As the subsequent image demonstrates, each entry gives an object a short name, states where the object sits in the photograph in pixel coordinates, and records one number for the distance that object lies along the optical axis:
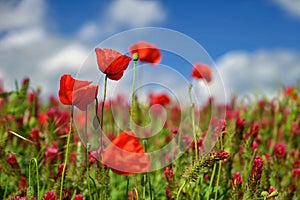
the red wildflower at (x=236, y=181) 1.74
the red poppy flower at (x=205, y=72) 3.00
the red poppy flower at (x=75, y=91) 1.38
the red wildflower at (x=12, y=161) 2.12
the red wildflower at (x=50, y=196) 1.51
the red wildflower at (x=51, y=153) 2.13
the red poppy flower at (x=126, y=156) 1.48
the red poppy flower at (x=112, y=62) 1.42
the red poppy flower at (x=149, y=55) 2.64
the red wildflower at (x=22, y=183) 2.14
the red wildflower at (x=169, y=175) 1.90
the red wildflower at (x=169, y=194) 1.96
